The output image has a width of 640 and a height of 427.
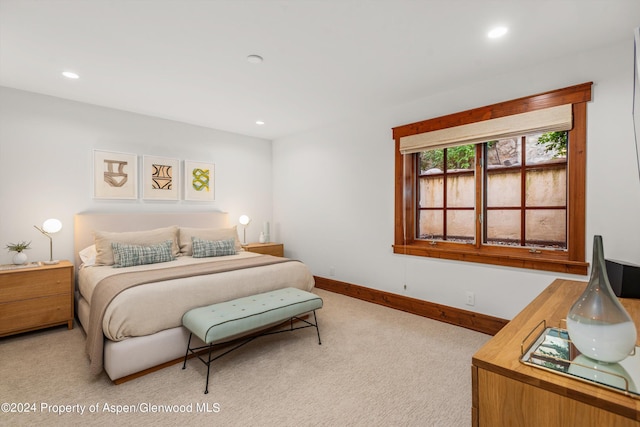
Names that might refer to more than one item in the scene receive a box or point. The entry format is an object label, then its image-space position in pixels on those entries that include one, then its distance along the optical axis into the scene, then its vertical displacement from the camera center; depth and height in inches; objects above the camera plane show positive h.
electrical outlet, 118.4 -34.5
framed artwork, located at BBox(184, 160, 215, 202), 170.4 +17.0
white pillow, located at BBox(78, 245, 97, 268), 126.4 -19.7
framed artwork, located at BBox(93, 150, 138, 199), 143.1 +17.3
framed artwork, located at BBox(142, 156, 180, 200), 157.3 +17.3
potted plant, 116.9 -17.1
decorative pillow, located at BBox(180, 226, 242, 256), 150.3 -12.9
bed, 83.0 -23.3
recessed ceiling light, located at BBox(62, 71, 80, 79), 109.1 +49.8
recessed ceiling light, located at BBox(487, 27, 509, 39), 82.2 +49.7
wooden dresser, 28.9 -19.4
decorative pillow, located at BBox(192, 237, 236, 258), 144.9 -18.3
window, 97.1 +10.7
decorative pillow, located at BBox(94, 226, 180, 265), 125.1 -12.7
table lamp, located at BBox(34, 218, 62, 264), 125.8 -7.9
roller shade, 98.0 +30.4
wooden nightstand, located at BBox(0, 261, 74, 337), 106.8 -32.6
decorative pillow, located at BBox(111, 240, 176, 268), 121.9 -18.5
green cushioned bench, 82.0 -31.0
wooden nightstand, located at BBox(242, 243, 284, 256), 178.7 -22.8
